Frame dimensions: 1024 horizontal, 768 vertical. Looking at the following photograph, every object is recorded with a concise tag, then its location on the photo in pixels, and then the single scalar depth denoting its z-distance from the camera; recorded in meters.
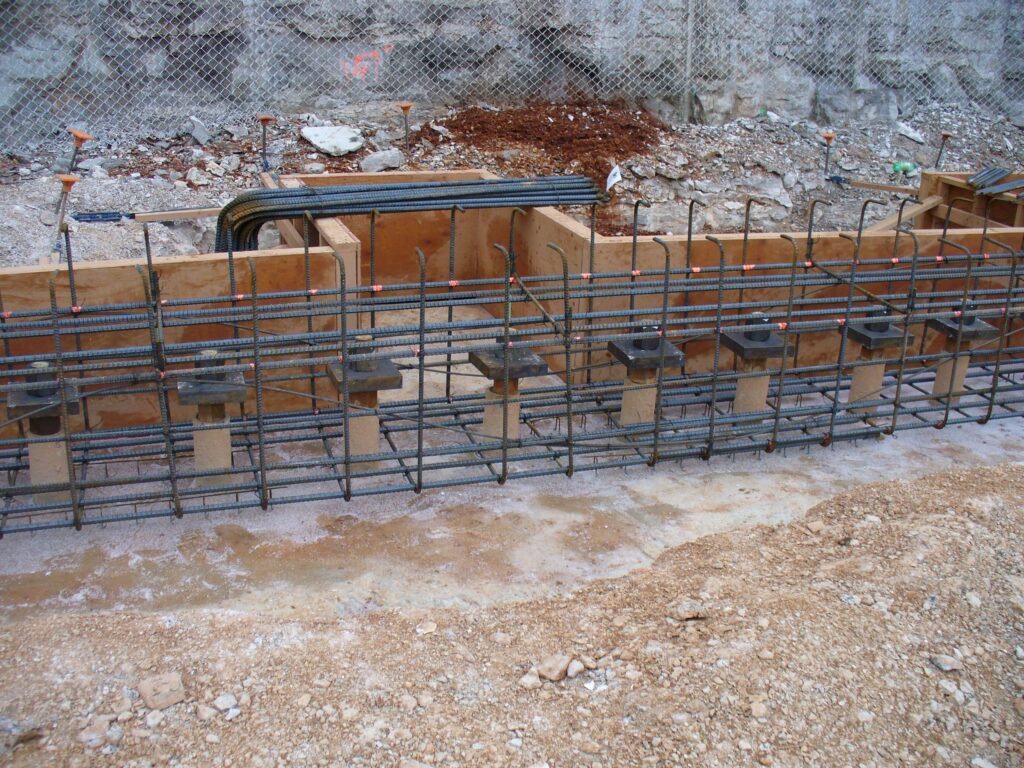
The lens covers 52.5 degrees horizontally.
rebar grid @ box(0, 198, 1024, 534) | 6.99
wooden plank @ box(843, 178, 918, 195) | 12.59
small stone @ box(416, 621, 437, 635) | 6.05
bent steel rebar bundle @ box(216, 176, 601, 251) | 8.93
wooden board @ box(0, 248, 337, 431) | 7.67
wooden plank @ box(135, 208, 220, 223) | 10.34
